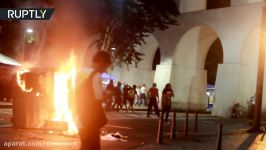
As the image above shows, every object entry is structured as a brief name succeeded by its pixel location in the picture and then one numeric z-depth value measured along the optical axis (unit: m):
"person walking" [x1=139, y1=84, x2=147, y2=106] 32.47
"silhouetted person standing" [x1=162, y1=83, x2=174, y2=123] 19.42
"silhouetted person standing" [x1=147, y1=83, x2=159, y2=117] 21.55
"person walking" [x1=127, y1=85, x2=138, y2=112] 25.34
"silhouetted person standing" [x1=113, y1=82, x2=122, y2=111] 24.89
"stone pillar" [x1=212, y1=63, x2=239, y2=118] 26.38
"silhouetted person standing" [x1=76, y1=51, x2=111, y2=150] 6.30
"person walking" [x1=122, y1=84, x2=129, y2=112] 25.50
